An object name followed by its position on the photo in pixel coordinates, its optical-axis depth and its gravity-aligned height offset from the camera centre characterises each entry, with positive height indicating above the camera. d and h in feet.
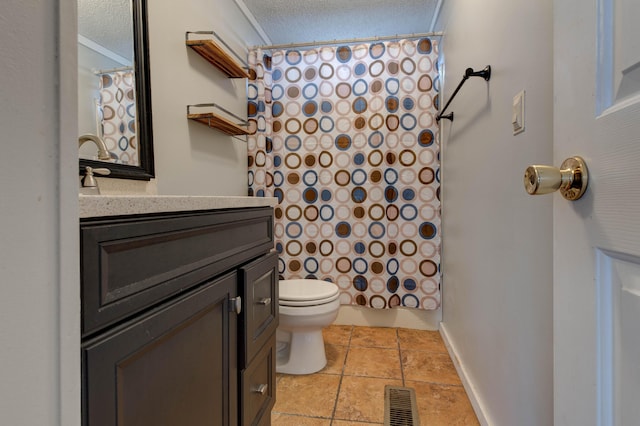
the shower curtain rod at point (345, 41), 6.76 +3.76
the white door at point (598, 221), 1.16 -0.05
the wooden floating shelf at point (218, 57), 5.08 +2.72
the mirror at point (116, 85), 3.38 +1.49
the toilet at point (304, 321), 5.28 -1.88
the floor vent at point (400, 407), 4.30 -2.88
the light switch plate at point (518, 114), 3.03 +0.94
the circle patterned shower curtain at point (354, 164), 6.85 +1.05
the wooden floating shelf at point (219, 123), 5.17 +1.57
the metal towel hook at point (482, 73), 3.92 +1.75
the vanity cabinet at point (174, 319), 1.47 -0.68
